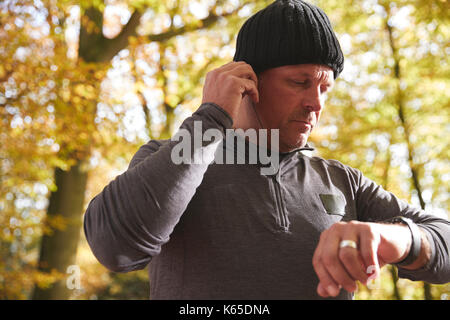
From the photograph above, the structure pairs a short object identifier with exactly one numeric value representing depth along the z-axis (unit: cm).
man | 104
